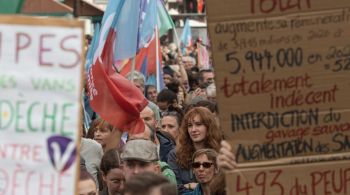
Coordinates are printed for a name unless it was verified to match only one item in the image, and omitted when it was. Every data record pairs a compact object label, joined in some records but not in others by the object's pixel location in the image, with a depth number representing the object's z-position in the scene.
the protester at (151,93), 18.72
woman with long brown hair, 12.32
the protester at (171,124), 14.87
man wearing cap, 10.29
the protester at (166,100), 17.53
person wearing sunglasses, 10.78
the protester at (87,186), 9.11
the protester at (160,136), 13.71
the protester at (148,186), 7.49
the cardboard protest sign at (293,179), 7.92
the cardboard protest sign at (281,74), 7.87
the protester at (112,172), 10.84
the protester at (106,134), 13.26
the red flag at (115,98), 13.46
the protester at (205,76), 23.58
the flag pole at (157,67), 20.22
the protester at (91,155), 12.57
